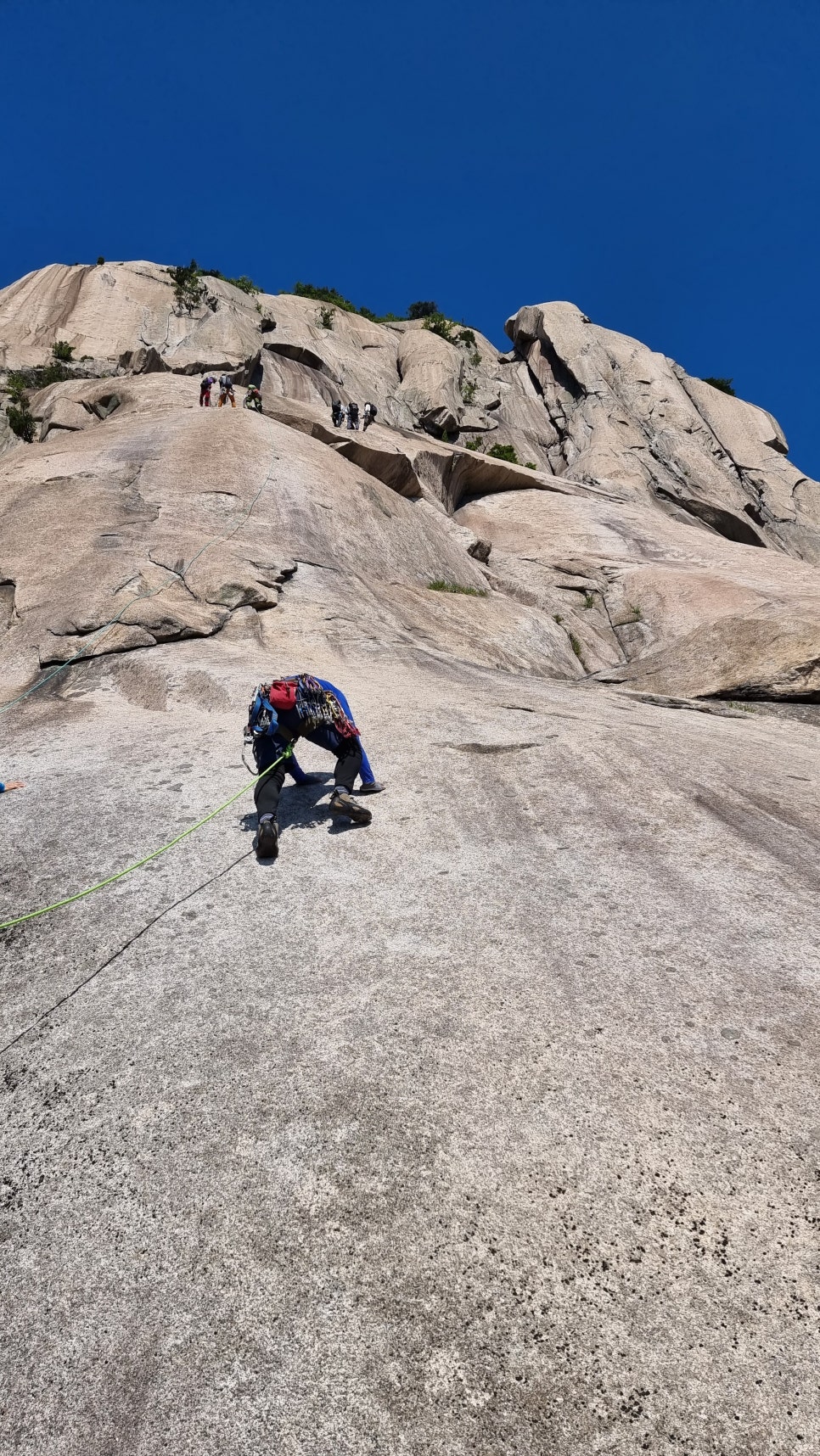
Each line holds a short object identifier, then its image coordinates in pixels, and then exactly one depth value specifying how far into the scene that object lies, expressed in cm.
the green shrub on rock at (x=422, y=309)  6569
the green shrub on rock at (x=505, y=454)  4256
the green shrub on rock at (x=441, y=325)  5766
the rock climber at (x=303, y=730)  673
